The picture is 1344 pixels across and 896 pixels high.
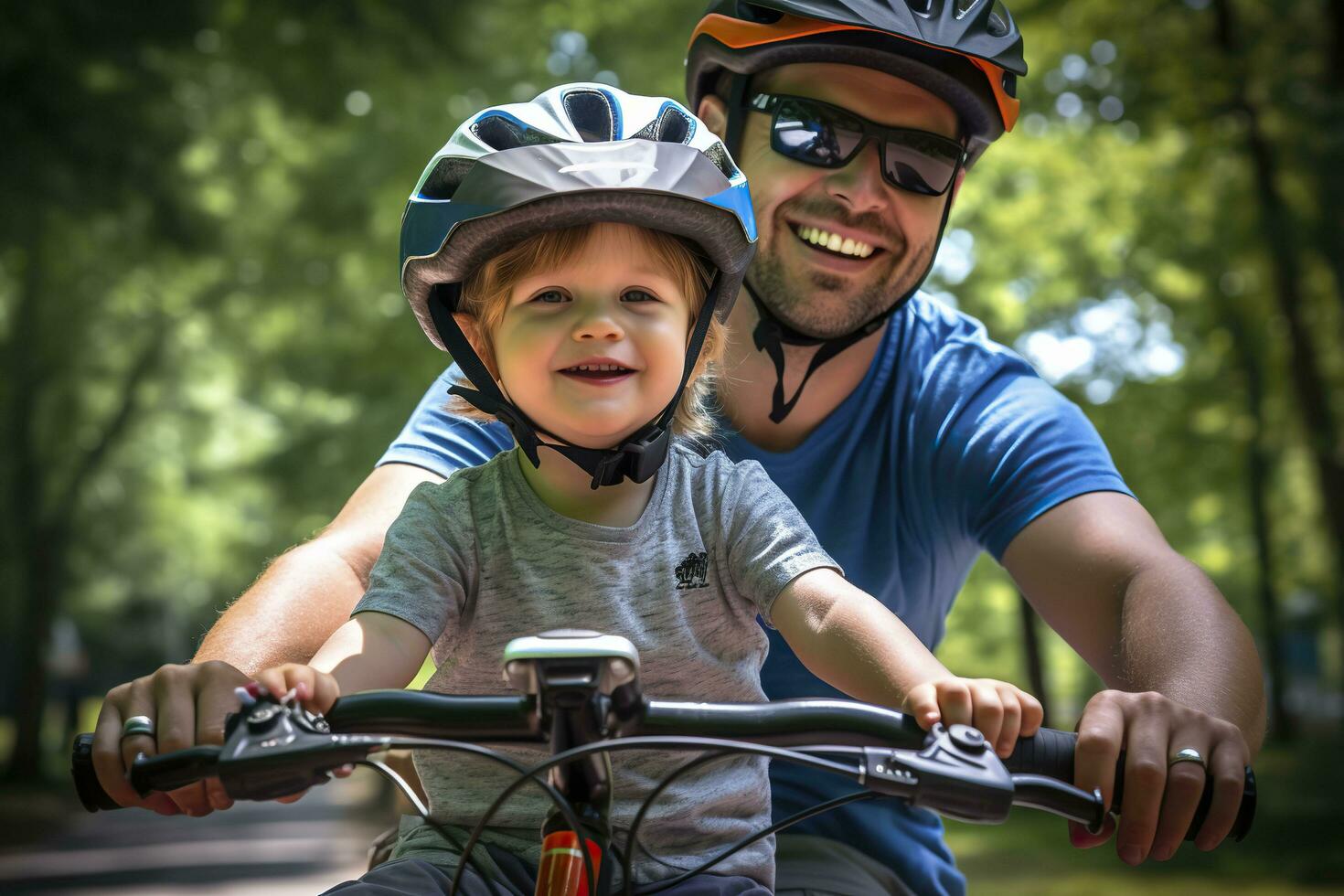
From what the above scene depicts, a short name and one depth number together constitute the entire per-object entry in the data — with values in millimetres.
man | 2822
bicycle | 1727
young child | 2342
